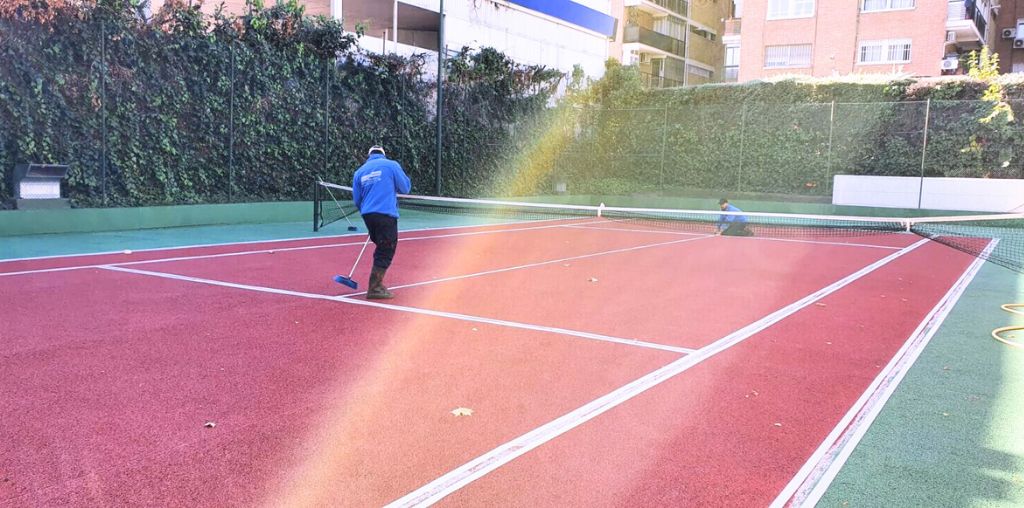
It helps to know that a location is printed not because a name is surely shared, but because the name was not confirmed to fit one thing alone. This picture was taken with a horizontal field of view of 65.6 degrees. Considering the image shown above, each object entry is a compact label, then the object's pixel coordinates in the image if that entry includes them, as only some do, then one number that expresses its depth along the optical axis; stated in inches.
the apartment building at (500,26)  1097.4
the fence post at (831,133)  974.2
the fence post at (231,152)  672.4
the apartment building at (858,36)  1555.1
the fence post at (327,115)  752.3
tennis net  587.7
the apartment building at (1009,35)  1921.8
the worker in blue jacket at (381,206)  331.3
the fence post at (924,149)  898.7
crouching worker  642.8
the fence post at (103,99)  573.4
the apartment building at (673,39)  1888.5
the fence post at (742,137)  1037.8
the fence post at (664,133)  1096.5
